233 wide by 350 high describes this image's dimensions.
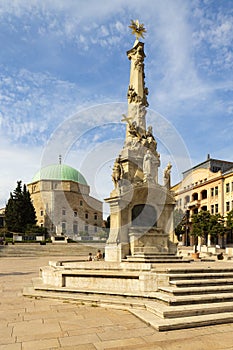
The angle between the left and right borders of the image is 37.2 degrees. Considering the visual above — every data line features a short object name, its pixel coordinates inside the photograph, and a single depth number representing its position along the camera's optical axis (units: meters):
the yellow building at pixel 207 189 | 67.02
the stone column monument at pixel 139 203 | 20.25
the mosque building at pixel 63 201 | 106.56
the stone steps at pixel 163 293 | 8.69
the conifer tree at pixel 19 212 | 81.34
